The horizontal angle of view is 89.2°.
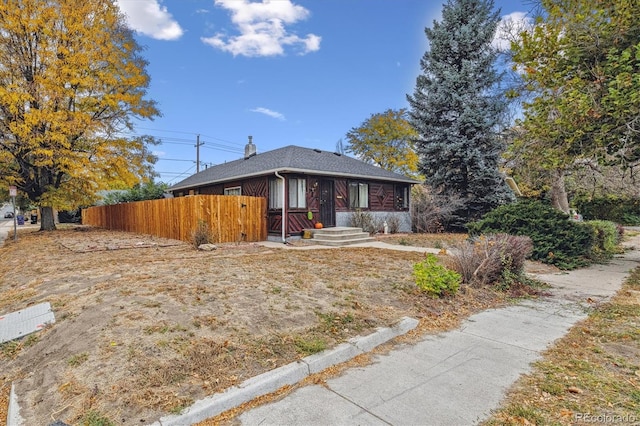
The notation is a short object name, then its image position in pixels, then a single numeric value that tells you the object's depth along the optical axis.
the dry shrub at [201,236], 9.84
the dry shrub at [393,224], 15.46
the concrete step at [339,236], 11.54
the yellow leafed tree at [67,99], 12.96
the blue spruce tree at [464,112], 14.77
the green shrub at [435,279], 4.74
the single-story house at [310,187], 12.37
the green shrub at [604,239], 9.19
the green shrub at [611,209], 23.73
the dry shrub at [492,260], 5.43
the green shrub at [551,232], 7.70
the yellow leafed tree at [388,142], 27.23
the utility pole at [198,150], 33.18
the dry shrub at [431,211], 15.43
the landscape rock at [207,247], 9.47
